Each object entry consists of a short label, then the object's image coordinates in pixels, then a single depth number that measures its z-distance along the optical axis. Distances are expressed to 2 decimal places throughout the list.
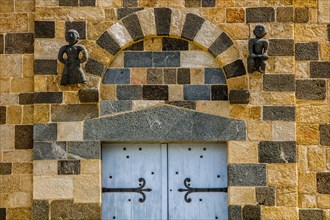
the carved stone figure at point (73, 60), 10.38
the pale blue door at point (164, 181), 10.56
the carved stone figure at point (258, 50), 10.43
